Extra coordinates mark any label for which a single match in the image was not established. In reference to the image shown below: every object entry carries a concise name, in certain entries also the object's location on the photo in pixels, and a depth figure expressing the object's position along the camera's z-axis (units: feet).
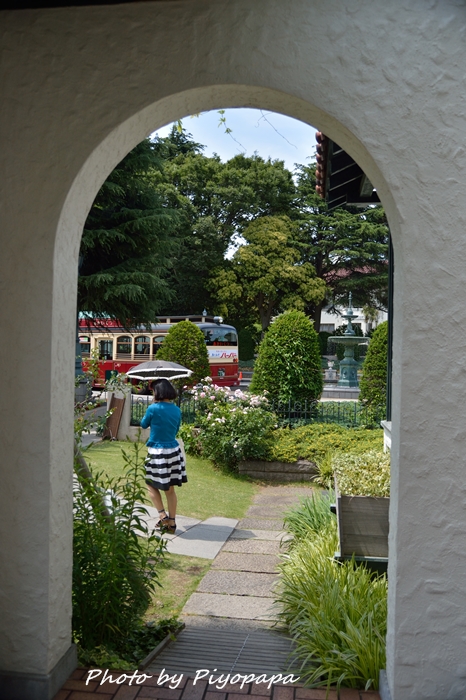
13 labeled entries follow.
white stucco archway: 9.88
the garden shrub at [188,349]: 51.72
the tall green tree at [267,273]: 104.88
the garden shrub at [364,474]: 16.46
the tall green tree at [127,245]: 54.85
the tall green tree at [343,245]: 107.86
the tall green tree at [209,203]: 103.81
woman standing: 22.82
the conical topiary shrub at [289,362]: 40.96
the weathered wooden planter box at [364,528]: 15.76
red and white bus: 75.82
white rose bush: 34.37
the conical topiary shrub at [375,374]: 42.32
